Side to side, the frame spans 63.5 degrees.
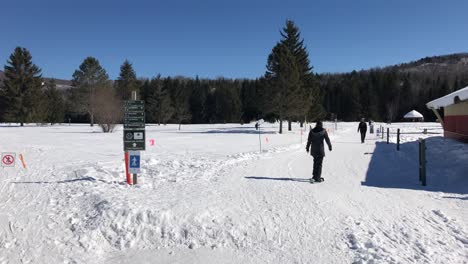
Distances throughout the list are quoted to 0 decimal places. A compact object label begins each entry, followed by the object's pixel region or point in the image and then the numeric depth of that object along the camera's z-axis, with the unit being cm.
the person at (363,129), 2533
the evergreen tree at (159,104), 7475
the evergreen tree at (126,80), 7756
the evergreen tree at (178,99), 7500
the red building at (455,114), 1897
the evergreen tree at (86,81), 6575
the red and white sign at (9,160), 1182
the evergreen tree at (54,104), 7806
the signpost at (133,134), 1023
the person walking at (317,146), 1073
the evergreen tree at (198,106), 10138
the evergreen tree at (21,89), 5989
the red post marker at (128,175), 1034
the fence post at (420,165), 1088
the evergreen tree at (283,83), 3984
